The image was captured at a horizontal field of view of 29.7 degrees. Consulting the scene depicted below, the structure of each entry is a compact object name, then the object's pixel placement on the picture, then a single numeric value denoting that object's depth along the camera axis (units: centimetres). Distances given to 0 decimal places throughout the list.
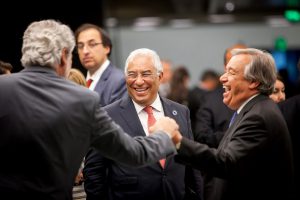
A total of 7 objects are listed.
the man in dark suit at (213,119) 466
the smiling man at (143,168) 323
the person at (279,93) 453
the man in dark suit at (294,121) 404
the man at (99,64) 429
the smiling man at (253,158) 282
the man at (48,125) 243
